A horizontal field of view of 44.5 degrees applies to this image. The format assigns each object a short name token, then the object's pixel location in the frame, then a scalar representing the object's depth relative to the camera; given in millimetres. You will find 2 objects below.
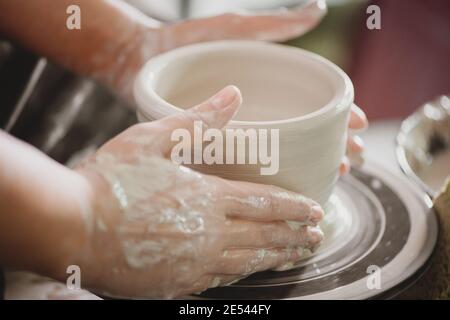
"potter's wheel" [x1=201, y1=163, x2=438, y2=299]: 849
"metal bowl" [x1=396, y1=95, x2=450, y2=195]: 1239
